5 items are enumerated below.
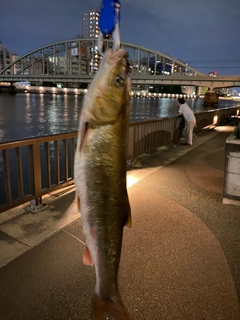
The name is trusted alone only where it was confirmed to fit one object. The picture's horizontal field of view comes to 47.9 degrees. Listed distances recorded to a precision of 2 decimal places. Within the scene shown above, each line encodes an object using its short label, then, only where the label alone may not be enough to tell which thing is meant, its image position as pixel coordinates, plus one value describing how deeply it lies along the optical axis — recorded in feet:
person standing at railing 34.76
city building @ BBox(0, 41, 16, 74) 580.30
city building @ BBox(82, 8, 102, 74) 383.22
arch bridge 238.27
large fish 4.80
